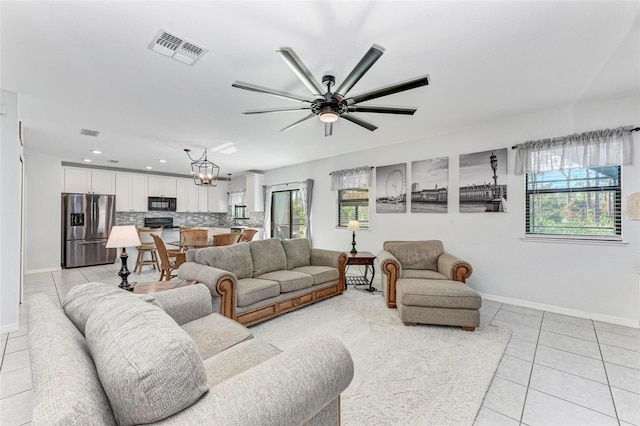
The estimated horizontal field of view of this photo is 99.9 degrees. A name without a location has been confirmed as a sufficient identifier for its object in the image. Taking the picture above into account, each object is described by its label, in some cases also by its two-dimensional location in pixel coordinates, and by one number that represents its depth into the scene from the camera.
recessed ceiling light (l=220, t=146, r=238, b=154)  5.30
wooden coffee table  2.41
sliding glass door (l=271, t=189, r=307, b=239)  7.10
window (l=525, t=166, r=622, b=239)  3.13
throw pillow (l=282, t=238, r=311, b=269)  4.03
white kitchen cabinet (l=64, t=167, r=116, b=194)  6.37
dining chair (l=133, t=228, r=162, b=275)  5.76
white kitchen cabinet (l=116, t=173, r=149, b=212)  7.08
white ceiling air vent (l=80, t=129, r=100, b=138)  4.26
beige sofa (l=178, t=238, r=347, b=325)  2.73
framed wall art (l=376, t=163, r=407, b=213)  4.88
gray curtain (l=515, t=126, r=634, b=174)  3.02
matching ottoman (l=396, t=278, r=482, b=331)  2.83
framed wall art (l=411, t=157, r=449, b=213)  4.37
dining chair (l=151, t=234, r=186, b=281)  4.41
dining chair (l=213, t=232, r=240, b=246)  4.90
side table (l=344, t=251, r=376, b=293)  4.25
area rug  1.72
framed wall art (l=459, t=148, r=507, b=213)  3.81
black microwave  7.61
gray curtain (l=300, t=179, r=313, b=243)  6.56
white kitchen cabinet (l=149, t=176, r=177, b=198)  7.66
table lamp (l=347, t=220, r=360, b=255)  4.76
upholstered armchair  3.32
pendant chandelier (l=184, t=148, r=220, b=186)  5.21
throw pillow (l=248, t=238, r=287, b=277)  3.56
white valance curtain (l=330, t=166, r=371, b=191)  5.38
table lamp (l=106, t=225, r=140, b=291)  2.57
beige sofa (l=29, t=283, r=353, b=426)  0.75
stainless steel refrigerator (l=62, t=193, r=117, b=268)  6.15
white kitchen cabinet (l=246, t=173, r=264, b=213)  7.79
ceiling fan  1.78
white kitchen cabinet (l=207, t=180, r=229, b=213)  8.94
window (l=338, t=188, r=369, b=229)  5.57
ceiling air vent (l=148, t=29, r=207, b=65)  2.07
